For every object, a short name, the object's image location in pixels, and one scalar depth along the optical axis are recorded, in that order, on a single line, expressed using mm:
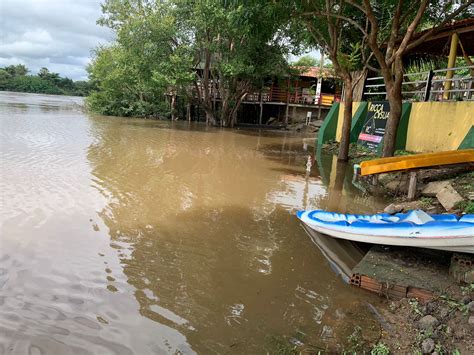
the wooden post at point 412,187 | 7438
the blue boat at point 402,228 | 3748
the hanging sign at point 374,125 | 13359
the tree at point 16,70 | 88000
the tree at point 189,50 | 21500
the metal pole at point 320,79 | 28016
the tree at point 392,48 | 8500
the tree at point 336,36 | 10461
